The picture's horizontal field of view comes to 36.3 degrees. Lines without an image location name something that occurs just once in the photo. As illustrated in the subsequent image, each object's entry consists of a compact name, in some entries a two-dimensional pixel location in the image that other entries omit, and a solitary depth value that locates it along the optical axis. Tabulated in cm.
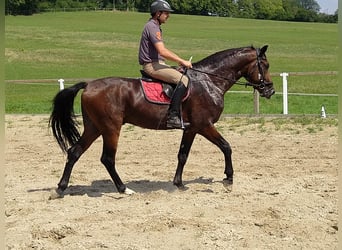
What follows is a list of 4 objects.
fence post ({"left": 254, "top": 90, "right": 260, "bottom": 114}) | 1458
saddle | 677
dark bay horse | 670
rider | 653
